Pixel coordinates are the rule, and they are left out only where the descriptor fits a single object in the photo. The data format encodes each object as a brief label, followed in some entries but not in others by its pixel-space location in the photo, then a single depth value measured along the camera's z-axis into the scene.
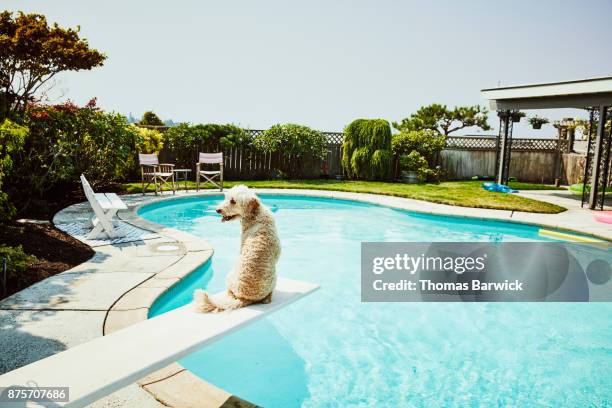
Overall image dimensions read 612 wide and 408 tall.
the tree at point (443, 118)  27.69
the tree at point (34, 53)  7.26
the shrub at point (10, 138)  4.13
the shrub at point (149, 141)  10.81
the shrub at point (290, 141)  13.32
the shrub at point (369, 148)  13.71
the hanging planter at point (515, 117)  12.19
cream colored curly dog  2.53
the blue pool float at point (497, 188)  11.64
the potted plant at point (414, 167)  13.95
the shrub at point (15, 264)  3.52
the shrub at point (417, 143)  14.47
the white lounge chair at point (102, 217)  5.18
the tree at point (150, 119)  19.36
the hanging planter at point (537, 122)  17.48
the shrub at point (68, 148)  7.04
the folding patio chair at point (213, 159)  10.73
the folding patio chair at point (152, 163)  9.35
